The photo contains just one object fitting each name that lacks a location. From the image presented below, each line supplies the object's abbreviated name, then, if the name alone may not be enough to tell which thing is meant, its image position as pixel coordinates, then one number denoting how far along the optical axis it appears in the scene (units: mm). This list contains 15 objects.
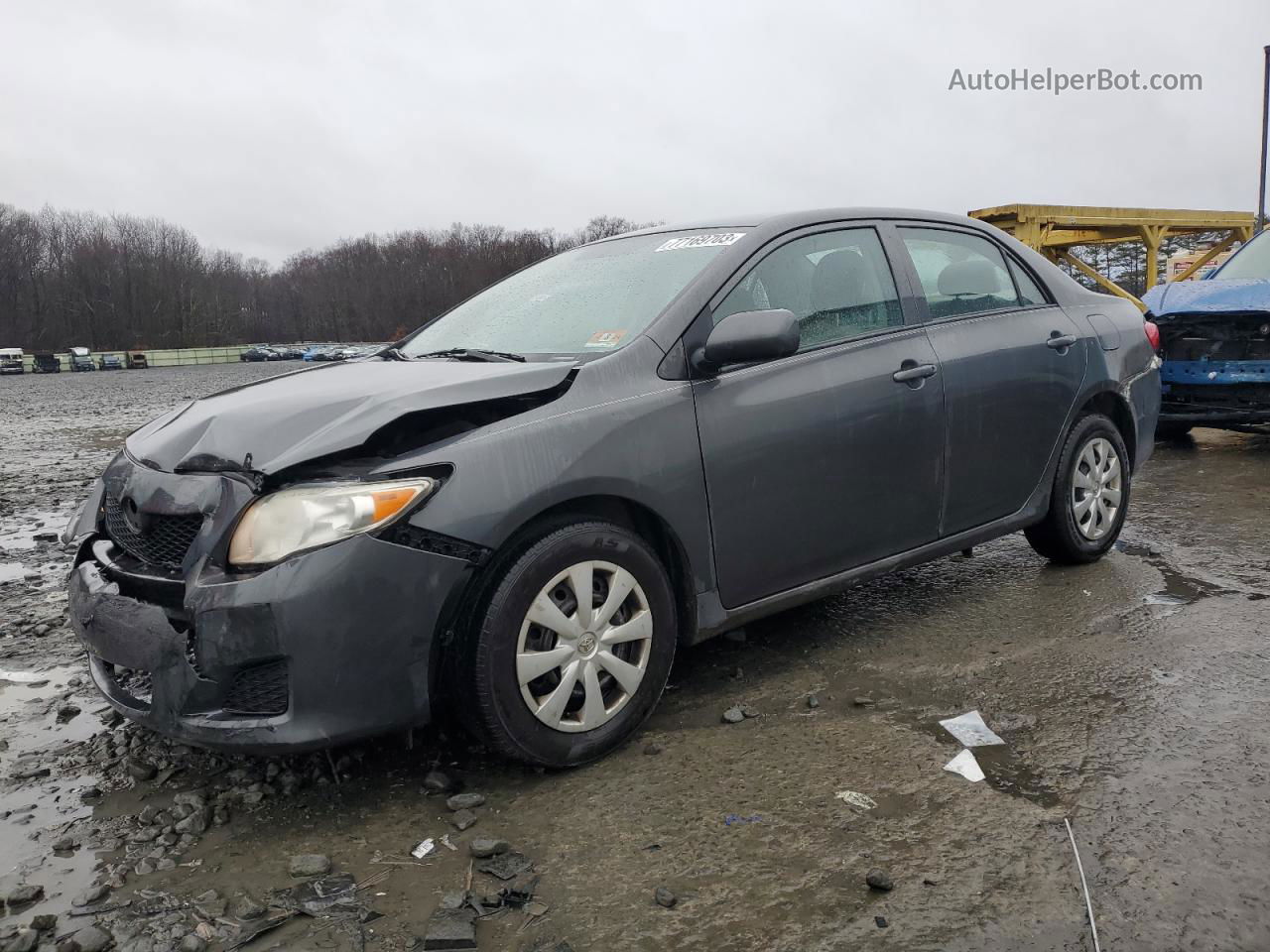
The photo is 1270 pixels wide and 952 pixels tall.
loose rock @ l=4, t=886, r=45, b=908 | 2316
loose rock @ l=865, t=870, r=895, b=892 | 2232
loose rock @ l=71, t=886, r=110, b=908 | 2303
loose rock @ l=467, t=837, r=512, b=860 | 2445
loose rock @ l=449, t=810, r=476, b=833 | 2592
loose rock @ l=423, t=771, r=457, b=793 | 2797
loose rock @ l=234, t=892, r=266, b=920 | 2225
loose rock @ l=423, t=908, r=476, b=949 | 2100
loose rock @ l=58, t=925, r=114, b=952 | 2115
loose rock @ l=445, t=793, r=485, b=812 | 2686
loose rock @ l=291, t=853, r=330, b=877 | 2402
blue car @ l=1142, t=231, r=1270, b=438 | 7363
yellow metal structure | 13336
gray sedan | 2498
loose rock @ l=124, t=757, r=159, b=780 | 2941
